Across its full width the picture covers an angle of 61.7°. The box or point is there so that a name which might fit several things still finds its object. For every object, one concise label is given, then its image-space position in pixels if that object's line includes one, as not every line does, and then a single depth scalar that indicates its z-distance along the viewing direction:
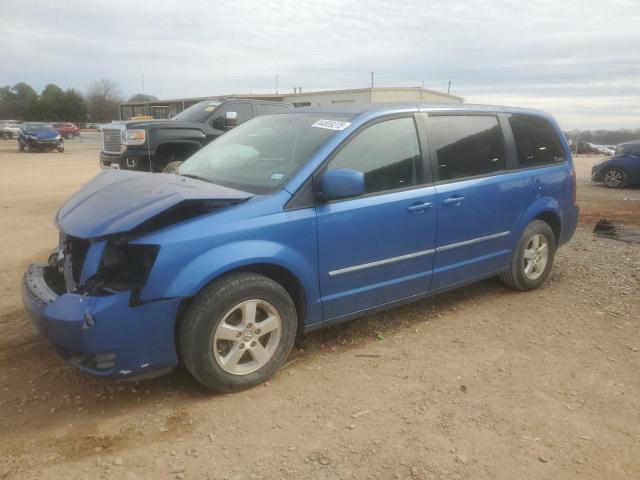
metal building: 34.00
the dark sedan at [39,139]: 29.89
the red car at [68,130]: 50.16
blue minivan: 2.89
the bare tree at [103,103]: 87.82
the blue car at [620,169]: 14.41
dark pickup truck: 8.56
